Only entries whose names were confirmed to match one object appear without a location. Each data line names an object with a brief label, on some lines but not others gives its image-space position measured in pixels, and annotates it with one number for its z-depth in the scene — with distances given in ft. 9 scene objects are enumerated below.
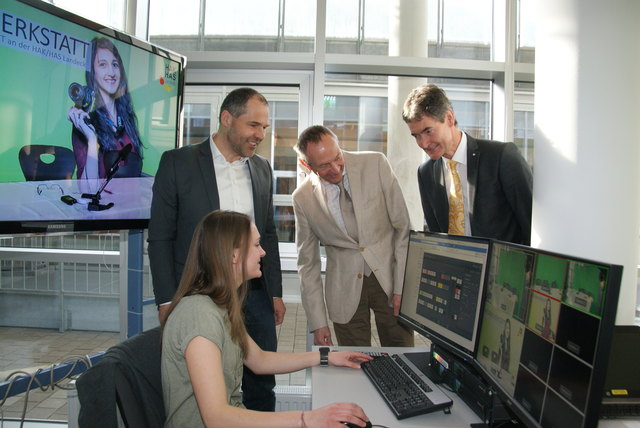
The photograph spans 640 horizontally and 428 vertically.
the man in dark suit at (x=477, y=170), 6.26
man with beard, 6.47
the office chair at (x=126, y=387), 3.43
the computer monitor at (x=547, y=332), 2.51
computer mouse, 3.52
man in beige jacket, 6.81
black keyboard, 3.97
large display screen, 5.80
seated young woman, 3.62
